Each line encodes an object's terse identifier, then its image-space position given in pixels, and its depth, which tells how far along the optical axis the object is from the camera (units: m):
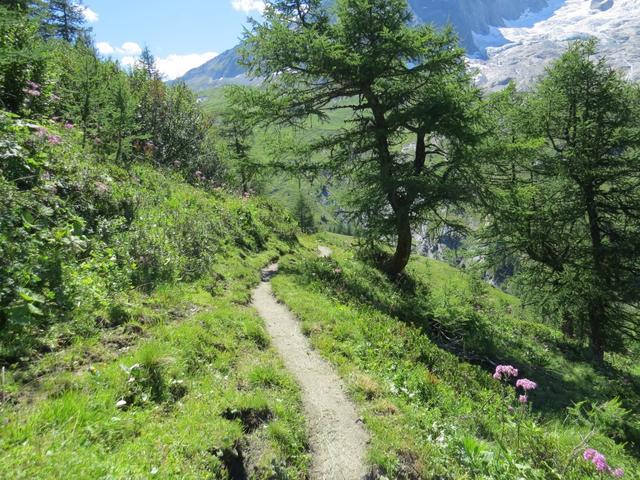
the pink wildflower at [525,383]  6.22
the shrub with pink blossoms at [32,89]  10.23
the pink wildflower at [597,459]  5.12
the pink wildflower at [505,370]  6.53
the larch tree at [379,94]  14.52
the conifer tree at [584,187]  17.20
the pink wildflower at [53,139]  9.28
